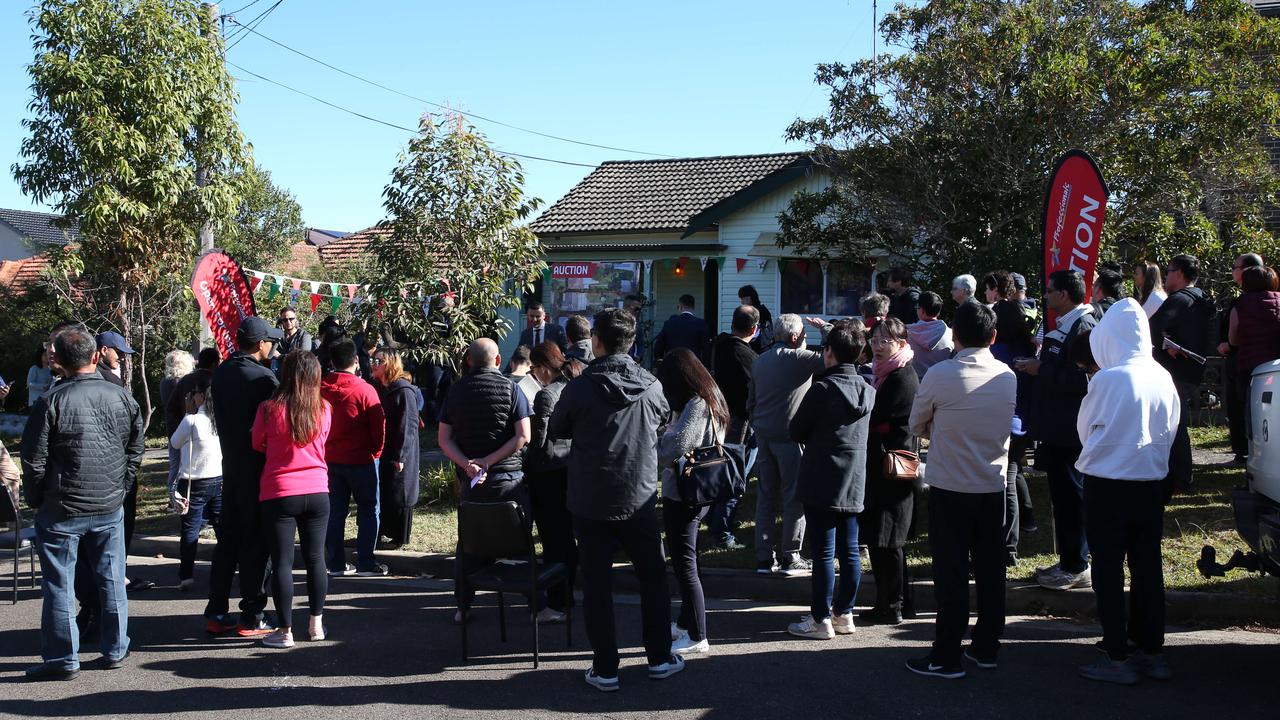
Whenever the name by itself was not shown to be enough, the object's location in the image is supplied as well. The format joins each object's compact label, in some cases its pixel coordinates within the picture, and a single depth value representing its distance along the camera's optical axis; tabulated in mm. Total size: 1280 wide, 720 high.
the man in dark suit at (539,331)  12352
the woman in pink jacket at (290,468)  6016
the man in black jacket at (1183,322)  8039
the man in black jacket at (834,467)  5891
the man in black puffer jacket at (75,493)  5516
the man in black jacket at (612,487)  5227
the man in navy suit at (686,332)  12188
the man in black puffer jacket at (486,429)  6367
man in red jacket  7477
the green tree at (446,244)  9922
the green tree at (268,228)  25609
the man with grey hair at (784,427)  7184
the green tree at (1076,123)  11445
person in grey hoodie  8102
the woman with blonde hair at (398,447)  8266
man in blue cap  7773
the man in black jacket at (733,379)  7980
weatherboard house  19141
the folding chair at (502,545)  5812
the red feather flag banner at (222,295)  10422
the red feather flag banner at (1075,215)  7969
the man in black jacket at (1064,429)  6473
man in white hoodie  5059
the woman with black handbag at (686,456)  5773
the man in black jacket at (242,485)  6246
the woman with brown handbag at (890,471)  6109
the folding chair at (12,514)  7340
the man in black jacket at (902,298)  9531
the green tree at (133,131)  11078
